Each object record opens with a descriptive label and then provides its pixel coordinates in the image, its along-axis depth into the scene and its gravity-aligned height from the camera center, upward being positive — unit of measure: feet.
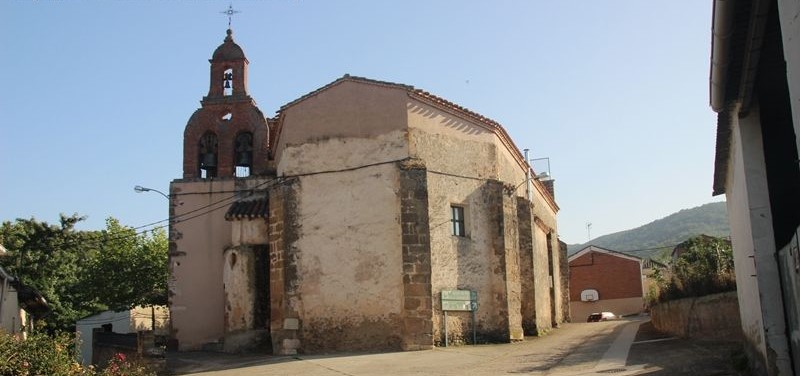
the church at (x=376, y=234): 67.15 +6.77
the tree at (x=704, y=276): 59.16 +1.15
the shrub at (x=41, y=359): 35.83 -2.19
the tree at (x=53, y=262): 121.08 +9.51
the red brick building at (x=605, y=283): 181.68 +2.50
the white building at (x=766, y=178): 27.04 +4.85
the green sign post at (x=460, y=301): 67.87 -0.14
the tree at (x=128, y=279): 116.06 +5.49
